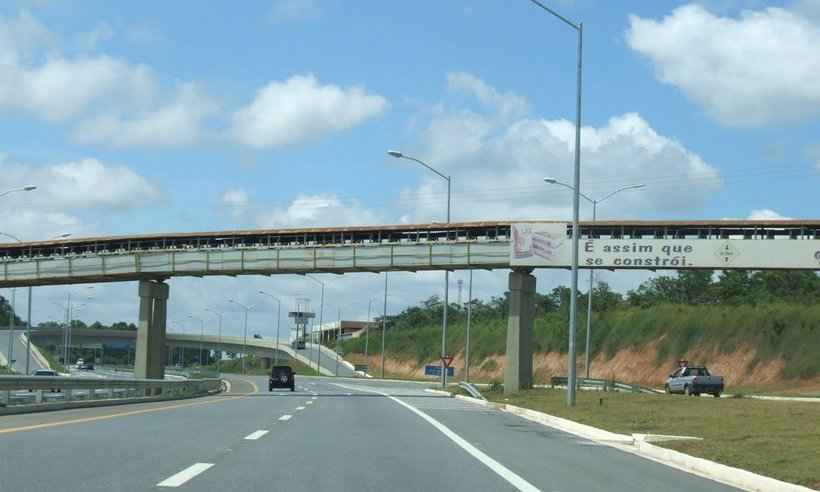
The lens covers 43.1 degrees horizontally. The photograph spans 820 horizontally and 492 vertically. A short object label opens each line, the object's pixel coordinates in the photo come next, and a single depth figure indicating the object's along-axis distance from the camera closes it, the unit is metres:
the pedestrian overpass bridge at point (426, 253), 52.25
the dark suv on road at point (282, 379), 67.69
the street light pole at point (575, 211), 34.97
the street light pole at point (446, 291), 54.17
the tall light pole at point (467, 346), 66.81
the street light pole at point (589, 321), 60.37
